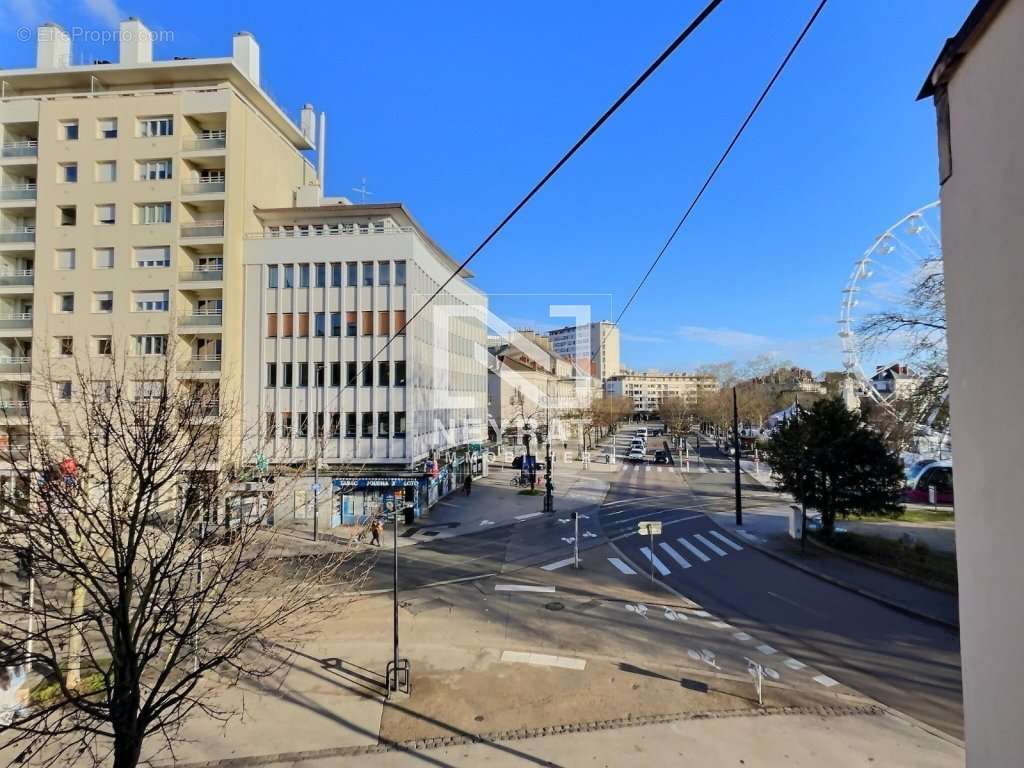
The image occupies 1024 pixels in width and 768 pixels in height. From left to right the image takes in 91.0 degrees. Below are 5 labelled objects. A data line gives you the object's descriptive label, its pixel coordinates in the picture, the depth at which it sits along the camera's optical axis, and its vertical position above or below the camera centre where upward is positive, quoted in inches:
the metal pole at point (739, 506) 870.4 -163.1
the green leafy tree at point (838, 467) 668.7 -73.7
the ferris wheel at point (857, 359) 1036.5 +134.1
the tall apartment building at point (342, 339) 952.3 +151.1
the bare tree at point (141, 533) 198.9 -53.3
